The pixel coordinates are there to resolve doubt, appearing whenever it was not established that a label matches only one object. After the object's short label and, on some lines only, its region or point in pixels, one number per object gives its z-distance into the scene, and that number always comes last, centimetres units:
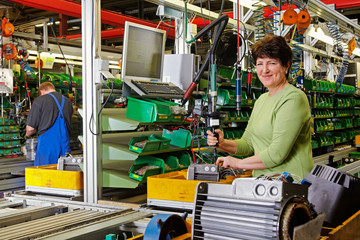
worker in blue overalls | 516
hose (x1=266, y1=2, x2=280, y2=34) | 493
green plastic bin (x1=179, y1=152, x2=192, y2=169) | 345
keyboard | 309
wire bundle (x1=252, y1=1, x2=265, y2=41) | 470
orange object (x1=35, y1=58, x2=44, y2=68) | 639
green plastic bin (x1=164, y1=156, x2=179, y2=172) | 325
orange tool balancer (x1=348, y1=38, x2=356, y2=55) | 697
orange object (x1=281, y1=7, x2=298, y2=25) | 430
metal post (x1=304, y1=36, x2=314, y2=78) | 806
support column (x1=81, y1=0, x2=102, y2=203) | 291
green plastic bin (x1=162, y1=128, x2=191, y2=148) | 336
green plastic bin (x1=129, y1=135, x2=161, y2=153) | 289
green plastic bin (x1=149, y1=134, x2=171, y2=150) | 306
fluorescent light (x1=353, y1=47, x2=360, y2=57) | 873
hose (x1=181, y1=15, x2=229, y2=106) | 266
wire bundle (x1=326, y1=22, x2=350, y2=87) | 670
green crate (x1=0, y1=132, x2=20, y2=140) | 556
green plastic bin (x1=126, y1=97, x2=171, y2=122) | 295
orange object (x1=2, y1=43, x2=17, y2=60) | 549
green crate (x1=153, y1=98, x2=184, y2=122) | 309
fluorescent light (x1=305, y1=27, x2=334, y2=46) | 645
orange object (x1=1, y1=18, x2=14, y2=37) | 533
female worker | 201
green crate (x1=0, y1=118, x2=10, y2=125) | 555
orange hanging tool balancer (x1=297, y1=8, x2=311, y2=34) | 435
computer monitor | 318
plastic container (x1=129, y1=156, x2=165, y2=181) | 292
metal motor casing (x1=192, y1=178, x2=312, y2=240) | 128
